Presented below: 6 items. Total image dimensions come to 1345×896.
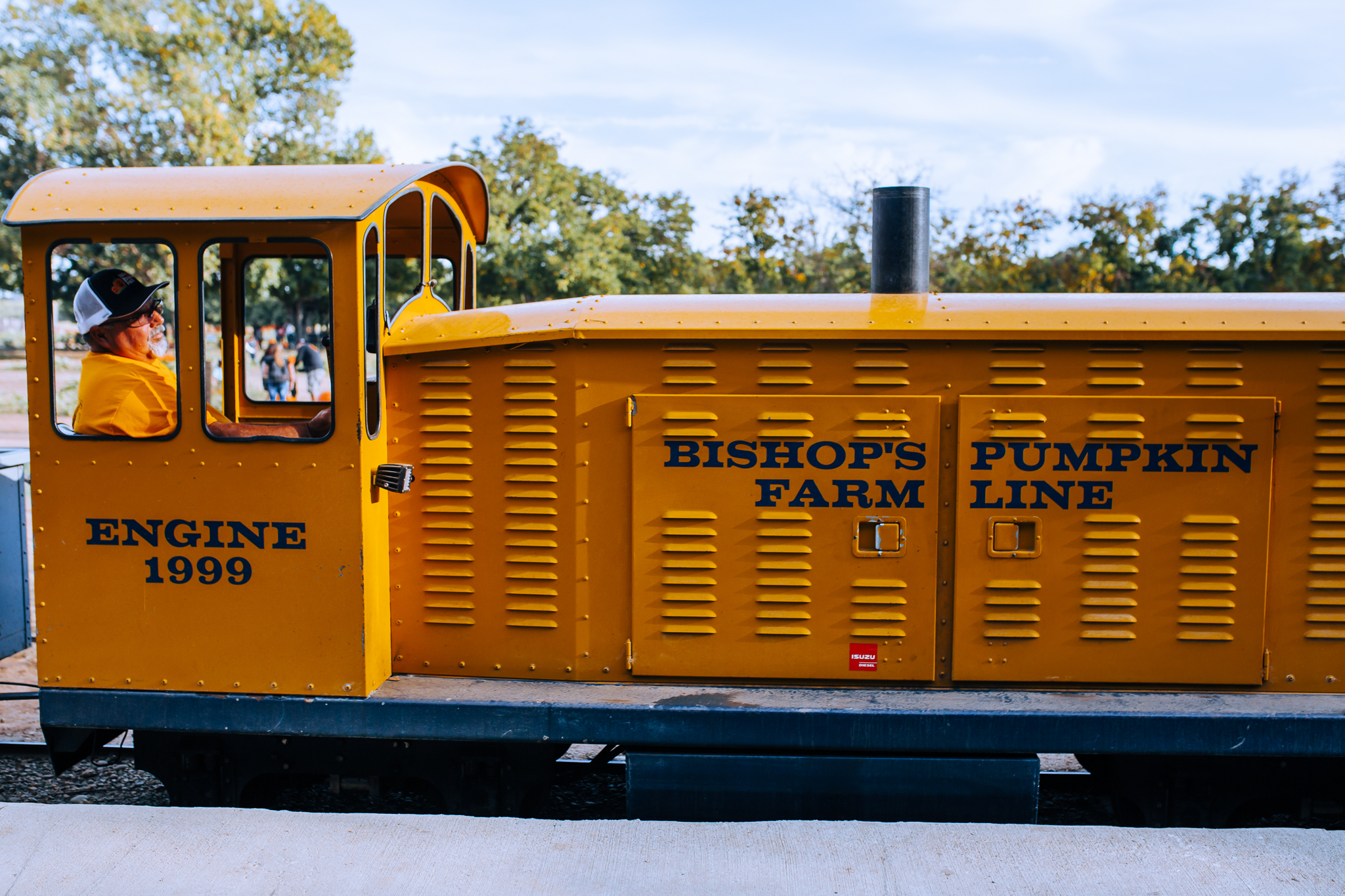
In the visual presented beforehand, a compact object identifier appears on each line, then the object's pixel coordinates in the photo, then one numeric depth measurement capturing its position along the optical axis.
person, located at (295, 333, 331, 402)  11.21
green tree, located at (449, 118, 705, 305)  18.53
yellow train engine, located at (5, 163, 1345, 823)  3.43
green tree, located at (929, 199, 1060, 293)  16.83
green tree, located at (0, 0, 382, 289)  19.33
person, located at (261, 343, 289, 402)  15.75
